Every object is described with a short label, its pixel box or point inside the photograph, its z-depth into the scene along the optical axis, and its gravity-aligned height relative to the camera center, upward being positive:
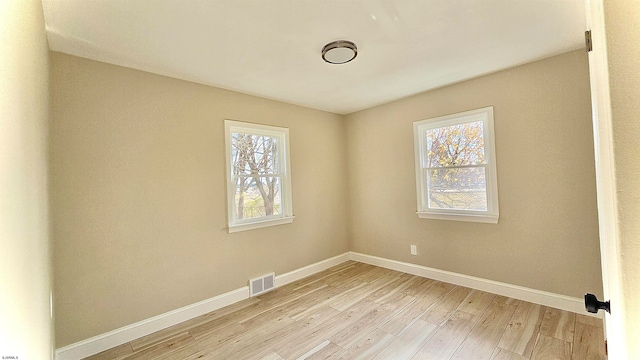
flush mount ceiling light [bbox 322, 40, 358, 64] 2.18 +1.16
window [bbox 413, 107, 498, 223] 3.01 +0.15
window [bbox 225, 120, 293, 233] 3.13 +0.15
